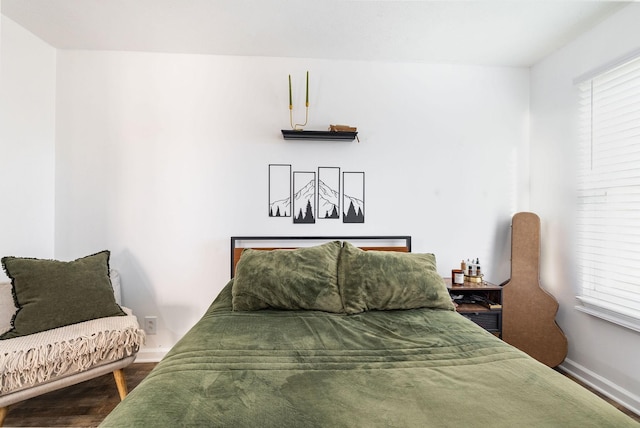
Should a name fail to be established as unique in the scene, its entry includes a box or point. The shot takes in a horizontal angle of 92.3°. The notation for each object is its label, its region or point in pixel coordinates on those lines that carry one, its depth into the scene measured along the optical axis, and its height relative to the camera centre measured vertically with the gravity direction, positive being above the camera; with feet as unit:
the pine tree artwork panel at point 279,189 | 8.53 +0.72
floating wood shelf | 8.09 +2.13
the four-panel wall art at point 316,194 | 8.55 +0.59
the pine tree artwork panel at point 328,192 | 8.65 +0.65
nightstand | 7.63 -2.28
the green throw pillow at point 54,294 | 5.94 -1.66
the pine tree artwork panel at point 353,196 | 8.70 +0.55
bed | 2.86 -1.85
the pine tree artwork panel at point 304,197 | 8.59 +0.51
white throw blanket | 5.11 -2.45
